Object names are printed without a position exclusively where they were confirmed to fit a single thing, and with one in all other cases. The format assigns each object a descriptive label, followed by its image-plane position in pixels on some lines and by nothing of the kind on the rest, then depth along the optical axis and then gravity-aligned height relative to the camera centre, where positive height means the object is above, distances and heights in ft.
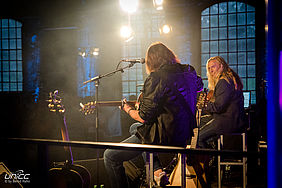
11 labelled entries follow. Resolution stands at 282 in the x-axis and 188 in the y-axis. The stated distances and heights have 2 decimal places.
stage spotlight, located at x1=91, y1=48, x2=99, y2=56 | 30.60 +5.10
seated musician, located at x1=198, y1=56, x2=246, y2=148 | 10.27 -0.69
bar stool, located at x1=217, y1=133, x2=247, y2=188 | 9.93 -3.08
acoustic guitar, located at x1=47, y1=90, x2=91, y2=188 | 9.60 -3.34
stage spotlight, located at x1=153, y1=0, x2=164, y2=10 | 22.89 +8.38
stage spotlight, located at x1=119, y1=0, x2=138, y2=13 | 17.56 +6.32
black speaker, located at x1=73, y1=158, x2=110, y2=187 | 11.76 -3.95
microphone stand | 11.71 +0.57
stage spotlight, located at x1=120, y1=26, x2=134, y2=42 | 18.93 +4.76
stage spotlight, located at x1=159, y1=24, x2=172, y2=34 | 25.31 +6.56
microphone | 9.90 +1.32
